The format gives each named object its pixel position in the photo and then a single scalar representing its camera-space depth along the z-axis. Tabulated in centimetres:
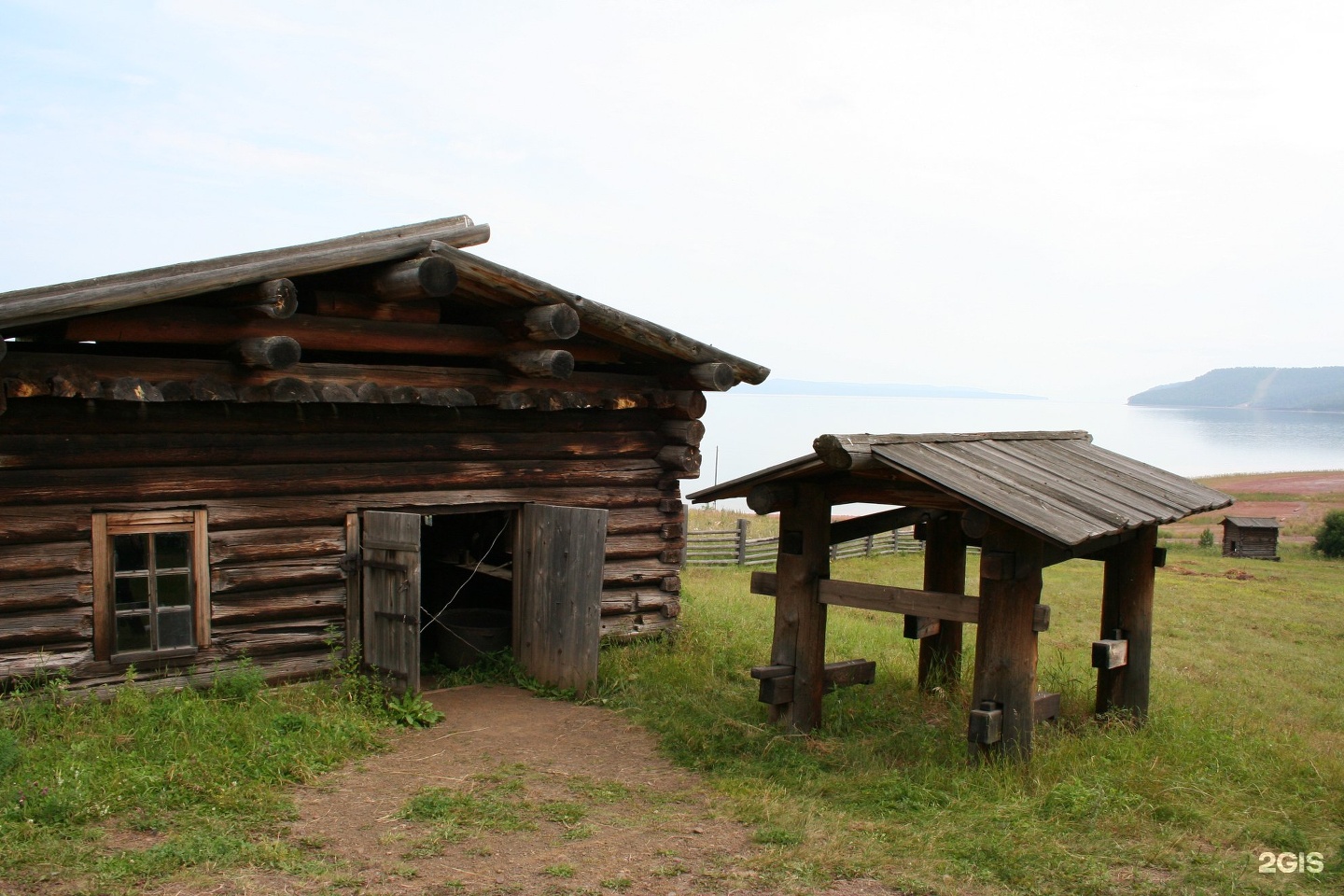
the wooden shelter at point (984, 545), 682
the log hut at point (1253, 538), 2691
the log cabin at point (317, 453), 766
